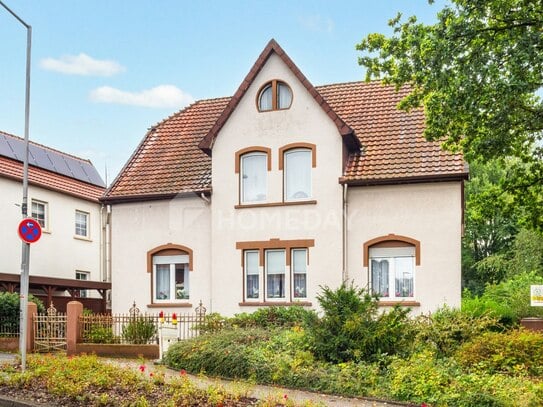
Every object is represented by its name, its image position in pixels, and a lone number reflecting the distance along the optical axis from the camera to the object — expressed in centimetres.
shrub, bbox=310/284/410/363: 1436
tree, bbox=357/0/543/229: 1527
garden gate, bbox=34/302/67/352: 2014
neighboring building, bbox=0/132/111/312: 2947
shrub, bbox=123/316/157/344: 2003
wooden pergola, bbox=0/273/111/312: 2592
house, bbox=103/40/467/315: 2123
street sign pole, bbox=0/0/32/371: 1485
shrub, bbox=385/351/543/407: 1140
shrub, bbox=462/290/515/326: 1866
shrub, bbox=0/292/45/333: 2203
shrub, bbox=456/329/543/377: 1370
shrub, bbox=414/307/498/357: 1569
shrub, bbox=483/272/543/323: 2006
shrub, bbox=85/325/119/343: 2022
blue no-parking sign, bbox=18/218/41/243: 1449
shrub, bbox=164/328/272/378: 1475
